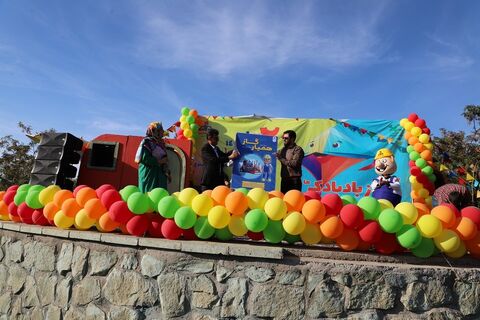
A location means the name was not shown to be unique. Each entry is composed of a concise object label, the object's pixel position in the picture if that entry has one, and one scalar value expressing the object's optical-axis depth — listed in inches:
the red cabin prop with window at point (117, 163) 353.1
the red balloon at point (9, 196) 169.5
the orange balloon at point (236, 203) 111.7
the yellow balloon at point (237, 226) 112.2
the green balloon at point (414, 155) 339.0
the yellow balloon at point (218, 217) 110.1
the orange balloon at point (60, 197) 140.3
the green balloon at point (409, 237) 102.4
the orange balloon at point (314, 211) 107.0
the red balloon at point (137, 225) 119.8
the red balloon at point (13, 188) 178.4
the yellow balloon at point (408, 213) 106.6
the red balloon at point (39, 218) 147.9
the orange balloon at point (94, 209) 127.3
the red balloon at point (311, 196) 122.0
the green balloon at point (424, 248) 107.0
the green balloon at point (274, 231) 110.1
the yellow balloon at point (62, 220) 133.4
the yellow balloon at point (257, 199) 114.6
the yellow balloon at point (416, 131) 344.0
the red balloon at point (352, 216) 105.5
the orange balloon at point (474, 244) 110.9
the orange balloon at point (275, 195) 121.8
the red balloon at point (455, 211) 111.3
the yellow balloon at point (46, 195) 147.2
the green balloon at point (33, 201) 149.8
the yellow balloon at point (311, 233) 109.2
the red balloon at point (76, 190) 138.3
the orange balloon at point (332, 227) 105.2
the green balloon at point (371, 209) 108.3
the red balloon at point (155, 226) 121.7
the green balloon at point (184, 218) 111.1
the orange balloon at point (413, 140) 345.4
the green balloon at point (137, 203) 119.0
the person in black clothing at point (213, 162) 190.7
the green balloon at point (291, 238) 115.6
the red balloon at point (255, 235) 121.0
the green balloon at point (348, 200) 125.1
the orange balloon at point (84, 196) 133.0
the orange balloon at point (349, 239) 107.7
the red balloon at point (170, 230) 113.5
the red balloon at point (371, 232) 104.4
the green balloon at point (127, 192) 127.9
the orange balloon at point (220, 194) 116.6
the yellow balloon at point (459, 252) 110.8
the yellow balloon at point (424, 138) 337.1
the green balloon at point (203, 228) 114.0
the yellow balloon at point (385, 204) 114.3
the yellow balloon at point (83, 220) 128.3
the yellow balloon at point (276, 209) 108.8
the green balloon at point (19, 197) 159.9
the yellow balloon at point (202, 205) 113.7
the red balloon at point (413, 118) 357.7
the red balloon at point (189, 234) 118.4
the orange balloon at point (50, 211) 139.7
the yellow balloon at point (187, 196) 118.8
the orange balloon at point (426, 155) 333.4
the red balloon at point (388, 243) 107.2
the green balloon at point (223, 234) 117.5
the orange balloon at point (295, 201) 113.2
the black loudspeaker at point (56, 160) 303.0
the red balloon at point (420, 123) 349.9
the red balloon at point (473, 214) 110.8
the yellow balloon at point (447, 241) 105.1
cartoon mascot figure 152.9
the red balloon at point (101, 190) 134.5
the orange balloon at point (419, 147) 337.1
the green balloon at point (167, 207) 116.0
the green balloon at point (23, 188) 166.3
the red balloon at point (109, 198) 126.7
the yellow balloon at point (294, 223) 105.4
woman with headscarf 176.4
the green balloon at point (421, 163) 331.9
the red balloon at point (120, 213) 121.1
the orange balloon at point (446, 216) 108.0
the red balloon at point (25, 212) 154.0
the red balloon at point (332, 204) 111.1
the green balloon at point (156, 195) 122.3
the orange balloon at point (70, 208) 132.4
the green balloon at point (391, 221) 102.7
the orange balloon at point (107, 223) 123.7
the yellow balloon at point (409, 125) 353.7
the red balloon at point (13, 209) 163.6
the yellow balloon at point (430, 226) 103.8
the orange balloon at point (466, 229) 108.0
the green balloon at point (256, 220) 107.0
